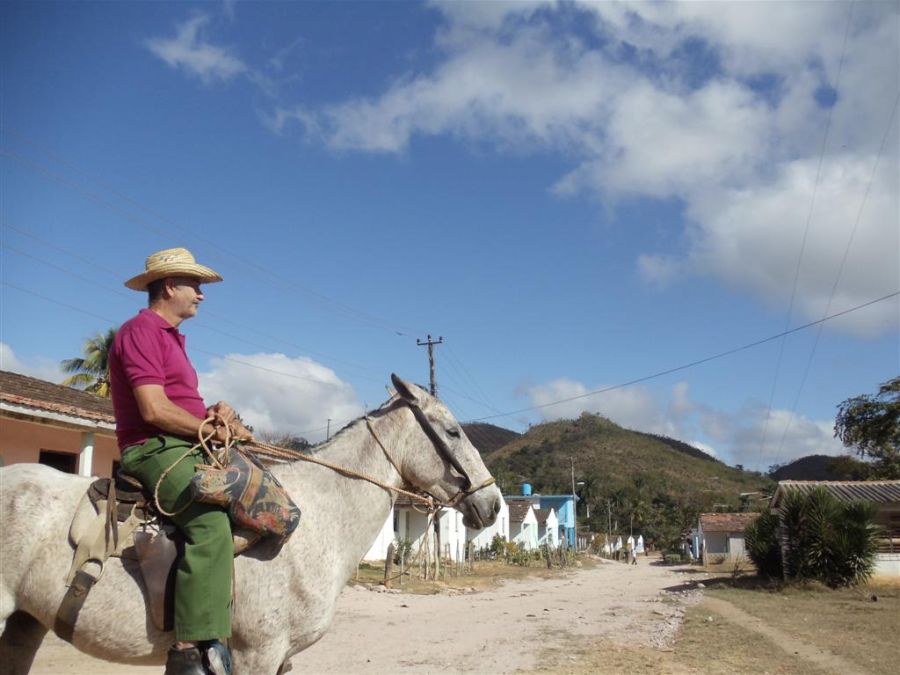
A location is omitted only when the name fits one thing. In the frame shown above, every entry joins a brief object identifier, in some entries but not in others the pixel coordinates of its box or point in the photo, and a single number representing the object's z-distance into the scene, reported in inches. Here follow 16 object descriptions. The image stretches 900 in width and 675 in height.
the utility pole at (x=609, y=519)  3455.2
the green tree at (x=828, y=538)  921.5
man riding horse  122.8
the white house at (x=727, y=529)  1974.7
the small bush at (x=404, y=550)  1079.7
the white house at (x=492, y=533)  2023.9
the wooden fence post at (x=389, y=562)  932.0
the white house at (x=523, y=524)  2324.1
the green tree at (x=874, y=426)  1692.9
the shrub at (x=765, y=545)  1064.8
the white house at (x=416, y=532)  1413.6
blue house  2992.1
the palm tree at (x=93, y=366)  1186.0
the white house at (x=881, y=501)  1017.5
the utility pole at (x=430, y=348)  1372.3
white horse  125.3
